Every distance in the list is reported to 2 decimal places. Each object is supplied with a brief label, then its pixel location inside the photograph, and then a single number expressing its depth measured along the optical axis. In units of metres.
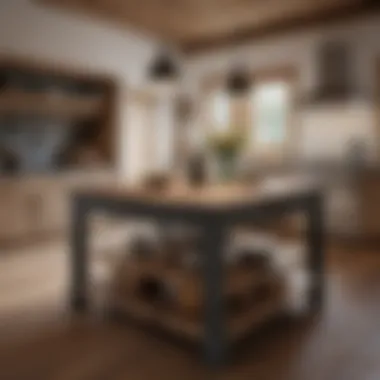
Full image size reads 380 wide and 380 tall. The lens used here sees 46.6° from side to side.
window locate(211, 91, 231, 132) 7.17
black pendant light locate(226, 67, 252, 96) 6.00
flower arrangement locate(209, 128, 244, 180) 2.85
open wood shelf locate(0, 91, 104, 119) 5.16
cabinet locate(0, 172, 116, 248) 4.73
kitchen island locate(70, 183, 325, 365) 2.14
